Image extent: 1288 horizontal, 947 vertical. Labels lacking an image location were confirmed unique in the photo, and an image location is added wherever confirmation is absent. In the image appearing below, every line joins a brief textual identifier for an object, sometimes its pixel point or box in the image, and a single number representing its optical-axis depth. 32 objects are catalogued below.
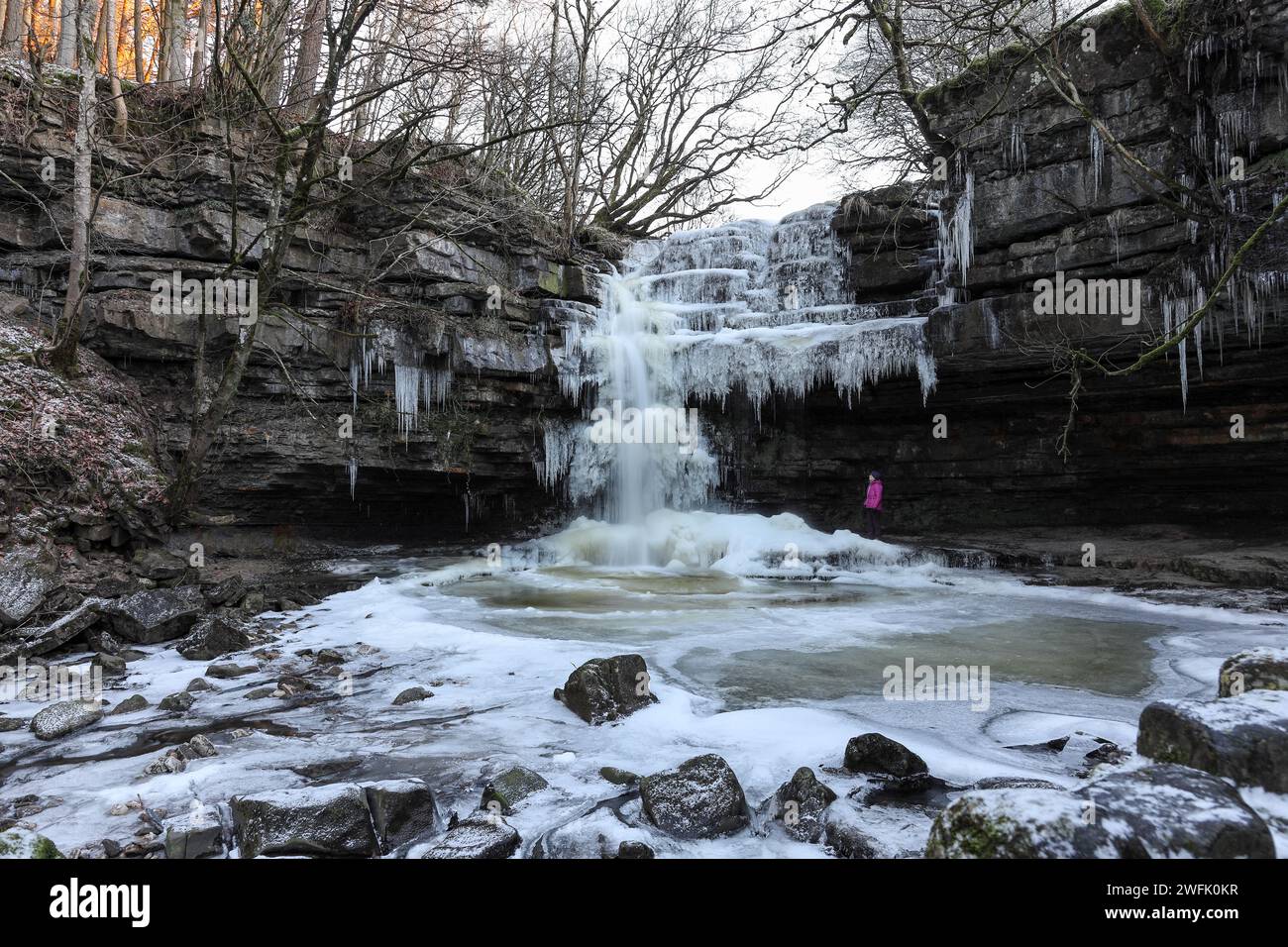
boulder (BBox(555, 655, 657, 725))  4.28
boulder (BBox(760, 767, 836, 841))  2.86
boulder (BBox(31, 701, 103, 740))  3.87
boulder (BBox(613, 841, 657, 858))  2.58
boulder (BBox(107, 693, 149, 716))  4.33
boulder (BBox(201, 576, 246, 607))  7.44
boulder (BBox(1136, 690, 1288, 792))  2.76
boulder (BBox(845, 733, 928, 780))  3.27
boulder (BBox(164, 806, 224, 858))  2.62
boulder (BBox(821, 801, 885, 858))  2.58
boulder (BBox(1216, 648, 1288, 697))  3.68
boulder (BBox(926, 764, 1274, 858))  2.04
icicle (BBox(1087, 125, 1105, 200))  9.30
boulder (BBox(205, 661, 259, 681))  5.11
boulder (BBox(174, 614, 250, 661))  5.61
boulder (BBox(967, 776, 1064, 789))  3.06
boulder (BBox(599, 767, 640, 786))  3.34
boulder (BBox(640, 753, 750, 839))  2.88
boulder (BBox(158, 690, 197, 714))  4.37
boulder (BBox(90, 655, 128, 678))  5.11
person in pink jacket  11.84
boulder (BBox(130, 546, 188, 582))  8.00
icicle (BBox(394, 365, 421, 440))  10.80
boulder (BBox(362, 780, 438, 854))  2.79
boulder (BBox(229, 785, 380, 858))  2.62
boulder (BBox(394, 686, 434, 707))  4.61
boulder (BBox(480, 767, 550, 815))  3.06
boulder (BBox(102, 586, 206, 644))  6.00
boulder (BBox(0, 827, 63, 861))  2.23
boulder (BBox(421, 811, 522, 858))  2.61
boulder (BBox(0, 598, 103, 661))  5.38
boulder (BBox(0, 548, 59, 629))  5.80
